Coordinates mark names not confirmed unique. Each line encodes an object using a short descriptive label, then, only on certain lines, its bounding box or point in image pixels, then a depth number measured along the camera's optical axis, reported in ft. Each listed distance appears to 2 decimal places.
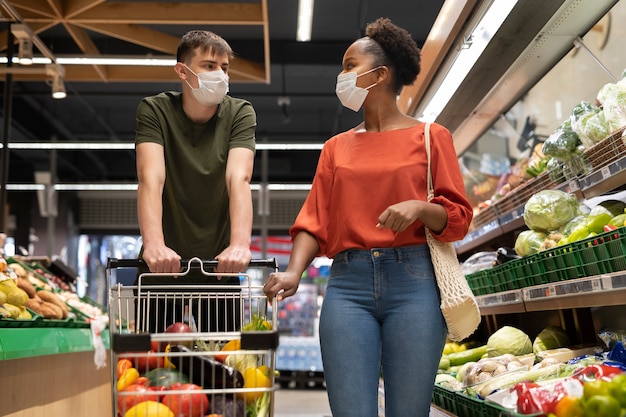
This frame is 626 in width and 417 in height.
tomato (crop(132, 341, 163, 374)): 6.29
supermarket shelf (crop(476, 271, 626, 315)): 7.77
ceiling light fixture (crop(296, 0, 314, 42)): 22.15
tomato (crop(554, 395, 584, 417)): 6.07
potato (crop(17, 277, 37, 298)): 15.93
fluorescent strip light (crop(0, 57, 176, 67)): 24.00
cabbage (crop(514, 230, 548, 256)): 11.51
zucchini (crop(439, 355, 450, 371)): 14.05
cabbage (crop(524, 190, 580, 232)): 11.23
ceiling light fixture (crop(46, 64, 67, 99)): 23.31
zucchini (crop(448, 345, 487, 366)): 13.75
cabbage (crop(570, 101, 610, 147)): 10.33
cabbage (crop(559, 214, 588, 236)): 11.03
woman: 6.86
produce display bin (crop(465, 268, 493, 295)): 12.34
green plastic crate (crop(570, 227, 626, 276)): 7.64
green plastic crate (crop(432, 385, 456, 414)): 9.70
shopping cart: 5.87
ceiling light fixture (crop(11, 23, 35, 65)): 21.07
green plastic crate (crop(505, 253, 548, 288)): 9.94
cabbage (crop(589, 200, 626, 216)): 10.45
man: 8.12
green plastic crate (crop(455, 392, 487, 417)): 8.15
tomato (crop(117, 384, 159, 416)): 6.05
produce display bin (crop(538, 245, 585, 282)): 8.77
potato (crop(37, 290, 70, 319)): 16.75
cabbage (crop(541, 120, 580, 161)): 11.03
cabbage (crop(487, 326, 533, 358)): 12.44
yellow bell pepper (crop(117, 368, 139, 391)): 6.12
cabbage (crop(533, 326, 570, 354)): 11.70
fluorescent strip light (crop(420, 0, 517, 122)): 11.07
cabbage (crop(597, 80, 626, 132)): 9.89
